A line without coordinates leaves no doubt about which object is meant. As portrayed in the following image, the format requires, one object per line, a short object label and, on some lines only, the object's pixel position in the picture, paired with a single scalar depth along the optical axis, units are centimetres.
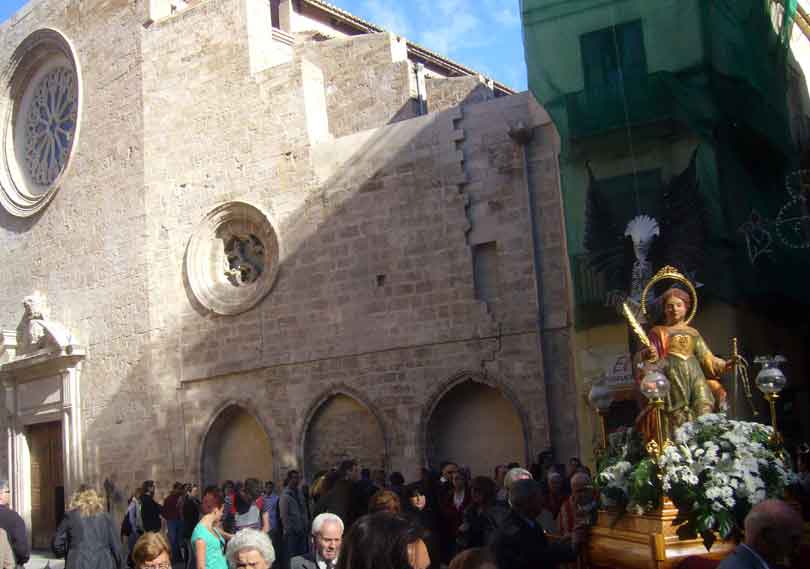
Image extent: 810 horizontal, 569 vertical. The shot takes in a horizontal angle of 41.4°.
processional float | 538
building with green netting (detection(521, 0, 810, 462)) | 1188
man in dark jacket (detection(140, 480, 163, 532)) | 1280
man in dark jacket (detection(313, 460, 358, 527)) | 757
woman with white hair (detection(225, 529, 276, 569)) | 438
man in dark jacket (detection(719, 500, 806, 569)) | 363
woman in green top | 596
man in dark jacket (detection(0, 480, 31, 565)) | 761
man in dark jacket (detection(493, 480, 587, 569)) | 493
